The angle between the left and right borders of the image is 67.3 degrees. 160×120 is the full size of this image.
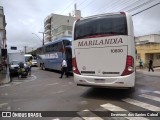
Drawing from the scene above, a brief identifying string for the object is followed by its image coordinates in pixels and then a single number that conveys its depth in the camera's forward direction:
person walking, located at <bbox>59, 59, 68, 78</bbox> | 10.26
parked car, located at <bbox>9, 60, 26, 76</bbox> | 12.53
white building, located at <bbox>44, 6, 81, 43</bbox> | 51.16
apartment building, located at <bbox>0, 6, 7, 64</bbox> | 37.17
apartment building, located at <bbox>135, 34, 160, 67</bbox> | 20.86
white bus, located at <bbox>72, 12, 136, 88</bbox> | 4.74
